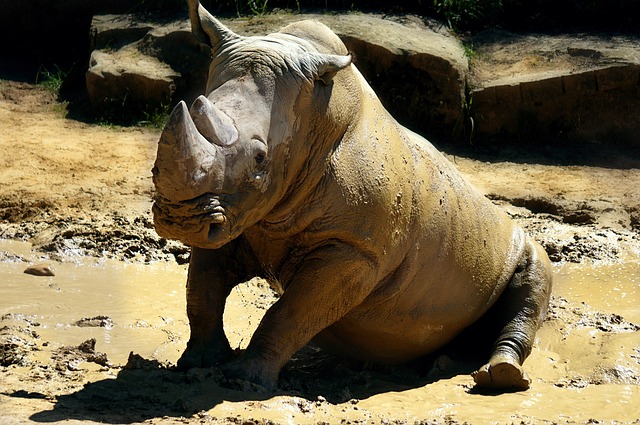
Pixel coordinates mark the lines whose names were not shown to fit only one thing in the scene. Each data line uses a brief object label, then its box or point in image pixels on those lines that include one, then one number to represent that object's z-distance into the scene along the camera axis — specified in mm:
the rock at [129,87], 23047
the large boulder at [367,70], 23031
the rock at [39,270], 16172
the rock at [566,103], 22703
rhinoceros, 10203
